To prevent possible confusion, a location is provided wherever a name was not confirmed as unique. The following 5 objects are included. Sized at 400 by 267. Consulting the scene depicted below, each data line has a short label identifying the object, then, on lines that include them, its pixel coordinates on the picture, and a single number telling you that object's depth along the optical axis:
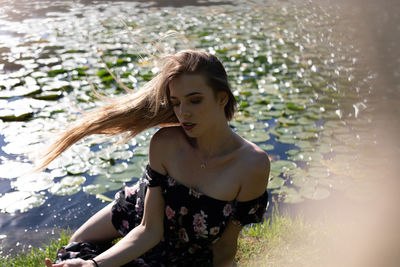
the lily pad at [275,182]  3.42
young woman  1.83
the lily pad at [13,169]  3.52
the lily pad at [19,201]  3.17
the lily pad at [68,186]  3.34
